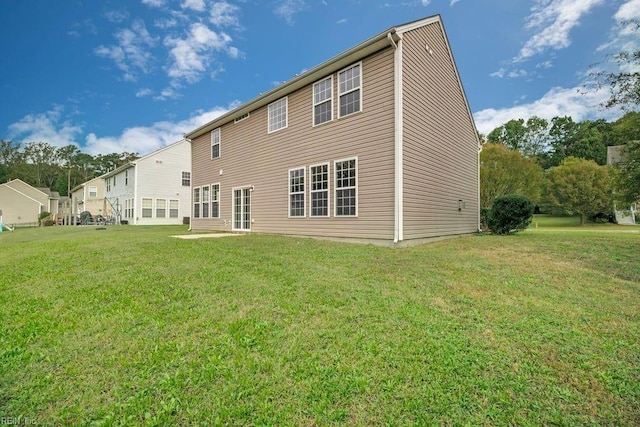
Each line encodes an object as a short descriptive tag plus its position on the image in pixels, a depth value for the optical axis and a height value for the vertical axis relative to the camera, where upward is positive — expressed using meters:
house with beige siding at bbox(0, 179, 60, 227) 33.97 +1.91
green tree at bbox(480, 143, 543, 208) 21.70 +3.14
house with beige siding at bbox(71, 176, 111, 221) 32.19 +2.50
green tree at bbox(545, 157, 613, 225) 25.53 +2.49
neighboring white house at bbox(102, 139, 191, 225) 23.11 +2.54
